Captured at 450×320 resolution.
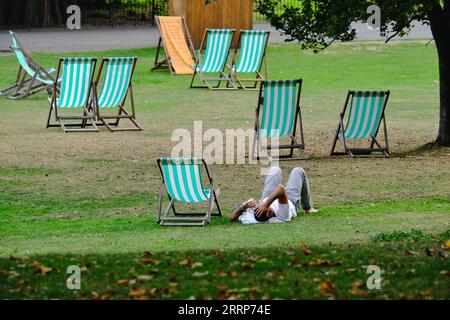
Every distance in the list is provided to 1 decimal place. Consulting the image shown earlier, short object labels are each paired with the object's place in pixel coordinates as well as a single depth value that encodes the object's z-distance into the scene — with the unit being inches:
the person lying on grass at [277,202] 982.4
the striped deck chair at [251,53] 1977.1
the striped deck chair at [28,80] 1772.9
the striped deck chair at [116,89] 1523.1
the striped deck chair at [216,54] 1974.7
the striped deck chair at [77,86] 1517.0
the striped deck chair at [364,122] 1330.0
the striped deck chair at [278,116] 1317.7
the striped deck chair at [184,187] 989.8
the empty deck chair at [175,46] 2224.4
